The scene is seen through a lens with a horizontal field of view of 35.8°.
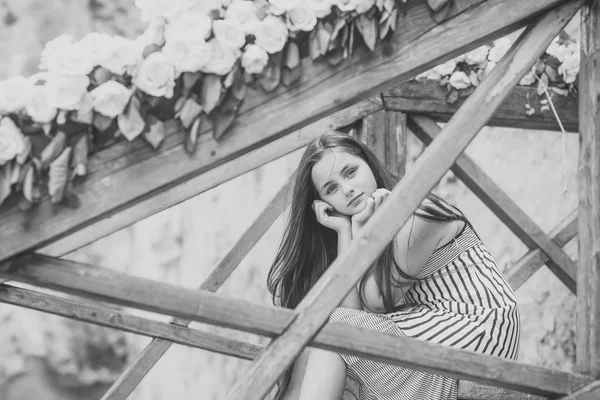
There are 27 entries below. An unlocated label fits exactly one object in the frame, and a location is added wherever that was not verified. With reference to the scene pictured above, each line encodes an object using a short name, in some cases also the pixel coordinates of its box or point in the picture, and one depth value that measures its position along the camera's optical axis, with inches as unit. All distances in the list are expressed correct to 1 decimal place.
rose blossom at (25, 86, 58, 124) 75.6
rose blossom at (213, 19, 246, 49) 81.4
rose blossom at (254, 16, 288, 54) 82.4
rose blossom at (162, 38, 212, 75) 79.4
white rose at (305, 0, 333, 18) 84.0
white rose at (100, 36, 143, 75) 78.4
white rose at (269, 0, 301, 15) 83.6
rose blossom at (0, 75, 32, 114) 75.7
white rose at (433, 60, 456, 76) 151.3
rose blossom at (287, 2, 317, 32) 83.6
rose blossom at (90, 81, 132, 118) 76.9
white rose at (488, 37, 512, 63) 155.4
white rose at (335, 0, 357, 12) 84.2
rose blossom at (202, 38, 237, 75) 80.4
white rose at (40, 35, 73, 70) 78.6
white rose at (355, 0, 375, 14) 84.5
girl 103.2
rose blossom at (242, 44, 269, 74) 81.4
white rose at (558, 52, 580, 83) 149.3
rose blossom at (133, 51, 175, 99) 78.4
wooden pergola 77.6
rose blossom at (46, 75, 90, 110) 76.0
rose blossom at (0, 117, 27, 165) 74.6
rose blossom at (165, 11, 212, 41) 80.9
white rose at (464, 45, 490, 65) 152.1
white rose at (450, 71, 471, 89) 152.1
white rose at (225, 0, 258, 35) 82.8
